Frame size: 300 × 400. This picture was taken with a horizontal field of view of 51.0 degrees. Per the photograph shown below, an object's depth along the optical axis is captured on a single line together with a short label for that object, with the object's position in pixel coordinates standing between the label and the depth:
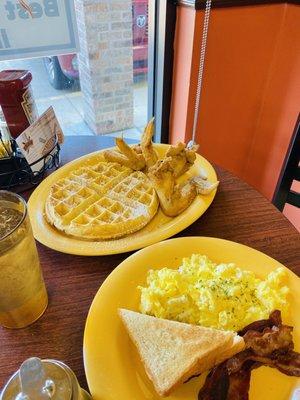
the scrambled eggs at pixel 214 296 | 0.62
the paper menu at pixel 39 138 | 1.00
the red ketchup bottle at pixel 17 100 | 1.03
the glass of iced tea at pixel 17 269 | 0.55
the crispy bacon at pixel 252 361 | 0.52
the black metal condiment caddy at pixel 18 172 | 1.02
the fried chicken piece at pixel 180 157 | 1.01
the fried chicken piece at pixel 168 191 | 0.92
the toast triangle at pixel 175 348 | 0.52
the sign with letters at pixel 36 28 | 1.39
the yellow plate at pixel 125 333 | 0.53
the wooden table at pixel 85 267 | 0.60
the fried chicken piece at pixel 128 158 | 1.09
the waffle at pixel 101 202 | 0.85
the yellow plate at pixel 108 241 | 0.79
